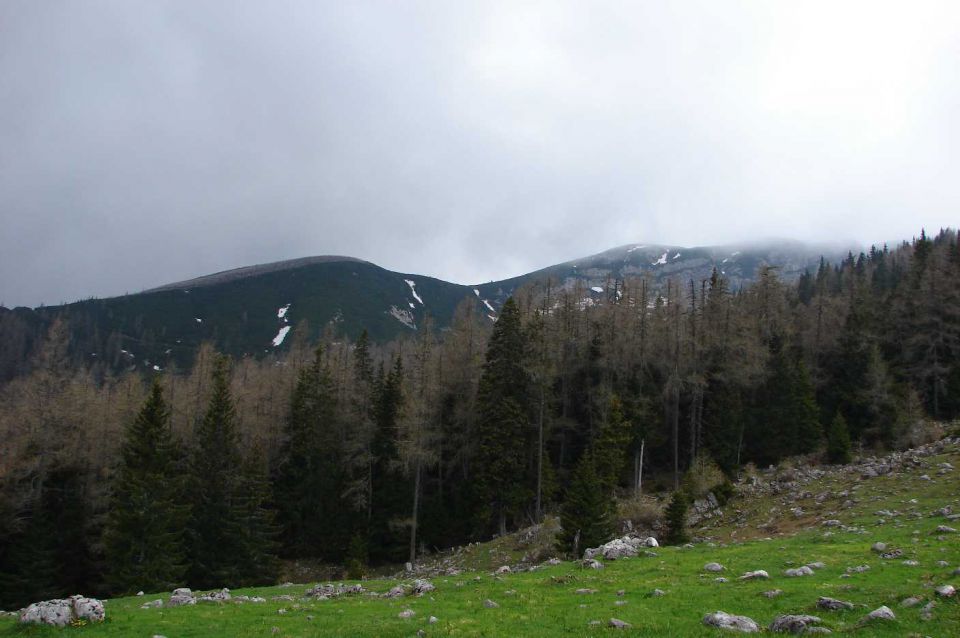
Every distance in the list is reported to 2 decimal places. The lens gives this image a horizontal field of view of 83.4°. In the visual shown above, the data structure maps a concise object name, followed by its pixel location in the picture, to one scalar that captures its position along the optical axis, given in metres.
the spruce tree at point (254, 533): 45.47
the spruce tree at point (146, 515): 36.59
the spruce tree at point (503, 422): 50.75
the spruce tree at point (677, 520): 31.64
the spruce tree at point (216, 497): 44.72
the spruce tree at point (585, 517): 30.35
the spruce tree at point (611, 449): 43.59
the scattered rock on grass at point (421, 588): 20.89
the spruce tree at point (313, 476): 58.47
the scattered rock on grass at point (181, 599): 20.16
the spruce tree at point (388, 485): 54.66
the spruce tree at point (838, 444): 45.72
